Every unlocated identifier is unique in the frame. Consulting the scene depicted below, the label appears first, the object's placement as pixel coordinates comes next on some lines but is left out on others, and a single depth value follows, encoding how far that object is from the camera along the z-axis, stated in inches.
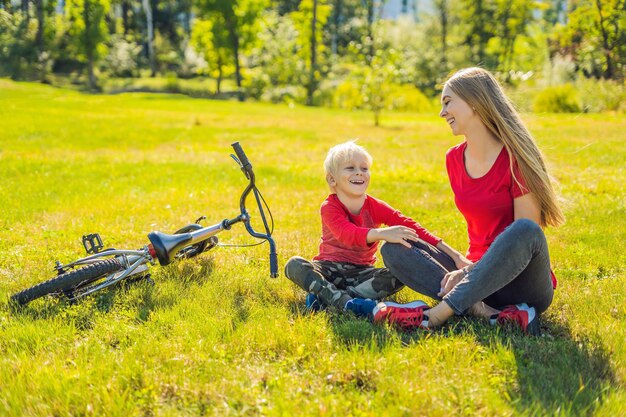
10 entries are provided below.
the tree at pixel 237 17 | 1868.8
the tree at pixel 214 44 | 1886.1
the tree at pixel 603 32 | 462.6
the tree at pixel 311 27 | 1841.8
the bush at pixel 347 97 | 1362.0
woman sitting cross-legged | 153.0
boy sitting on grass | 173.9
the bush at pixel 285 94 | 1725.3
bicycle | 174.9
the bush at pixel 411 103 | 1389.0
